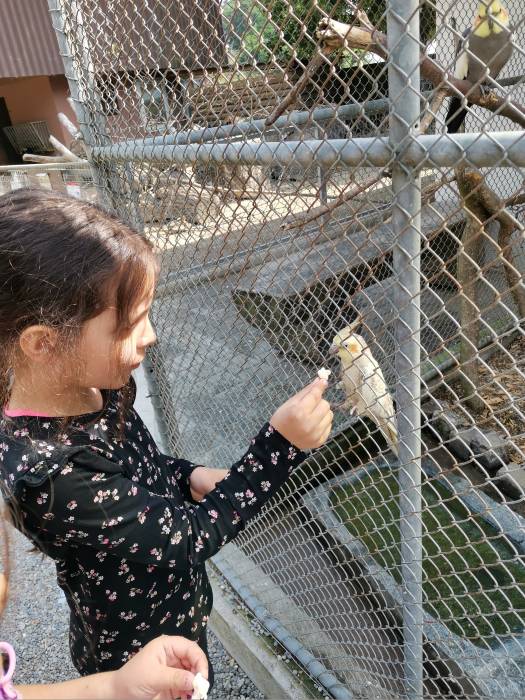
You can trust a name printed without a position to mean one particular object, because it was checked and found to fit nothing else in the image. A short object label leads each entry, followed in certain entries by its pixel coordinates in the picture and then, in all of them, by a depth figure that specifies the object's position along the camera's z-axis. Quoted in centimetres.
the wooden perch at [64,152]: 367
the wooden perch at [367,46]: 136
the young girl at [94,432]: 101
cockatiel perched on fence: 167
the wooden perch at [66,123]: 409
